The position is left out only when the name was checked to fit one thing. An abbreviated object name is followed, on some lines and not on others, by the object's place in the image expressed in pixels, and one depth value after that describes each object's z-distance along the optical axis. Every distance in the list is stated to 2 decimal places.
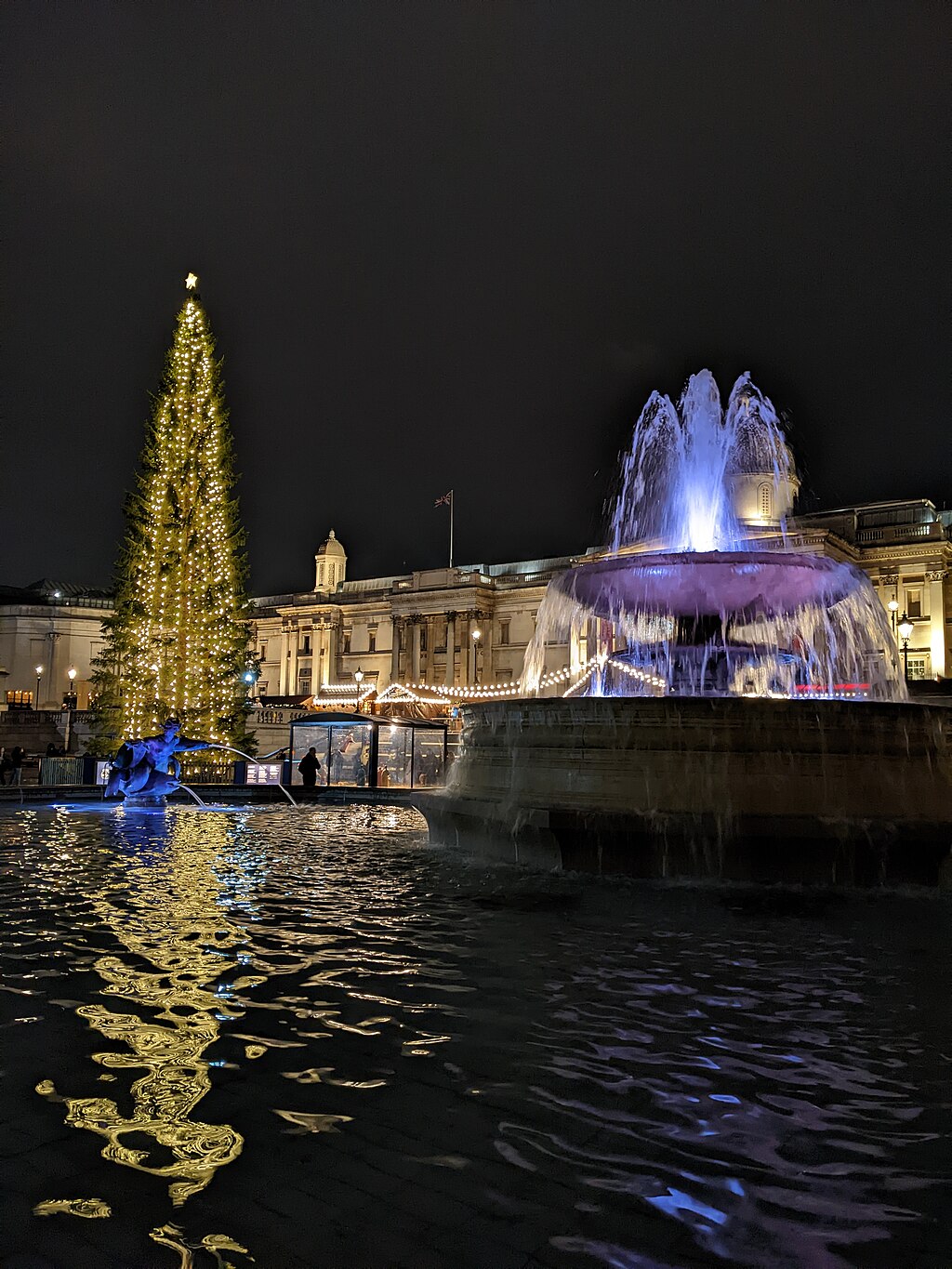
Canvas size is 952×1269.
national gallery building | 51.53
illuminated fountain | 7.46
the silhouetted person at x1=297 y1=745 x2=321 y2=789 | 21.72
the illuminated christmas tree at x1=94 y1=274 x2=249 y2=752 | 23.98
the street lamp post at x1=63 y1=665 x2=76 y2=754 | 40.09
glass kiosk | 24.22
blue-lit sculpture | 15.97
